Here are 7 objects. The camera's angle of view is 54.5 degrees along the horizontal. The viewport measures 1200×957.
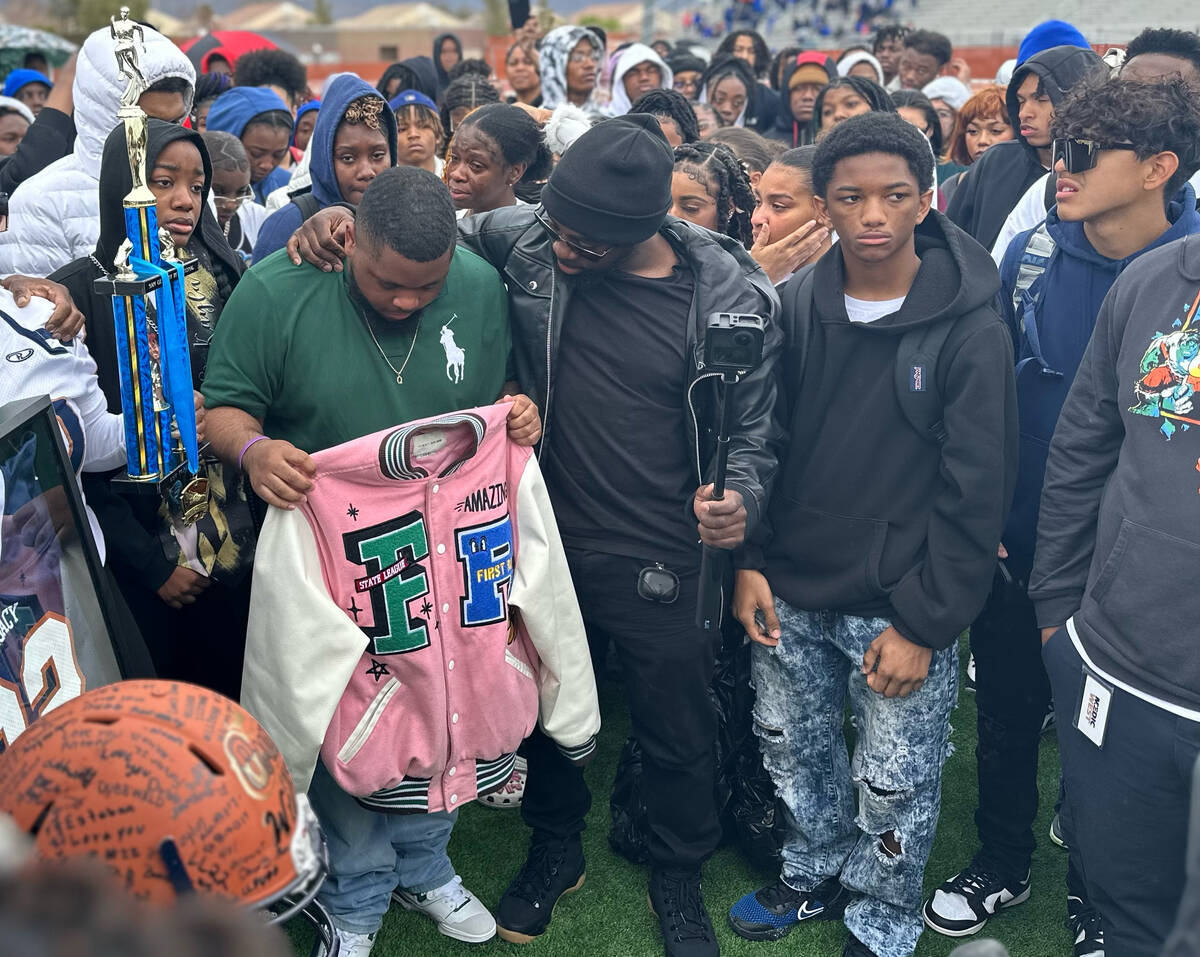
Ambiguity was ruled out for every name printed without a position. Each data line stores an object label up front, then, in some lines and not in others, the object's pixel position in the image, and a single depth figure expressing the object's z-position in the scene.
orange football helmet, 1.66
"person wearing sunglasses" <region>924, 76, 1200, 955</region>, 2.79
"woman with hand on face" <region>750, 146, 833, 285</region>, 4.12
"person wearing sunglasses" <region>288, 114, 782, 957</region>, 3.17
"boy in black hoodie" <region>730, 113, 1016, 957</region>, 3.07
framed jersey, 2.28
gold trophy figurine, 2.66
